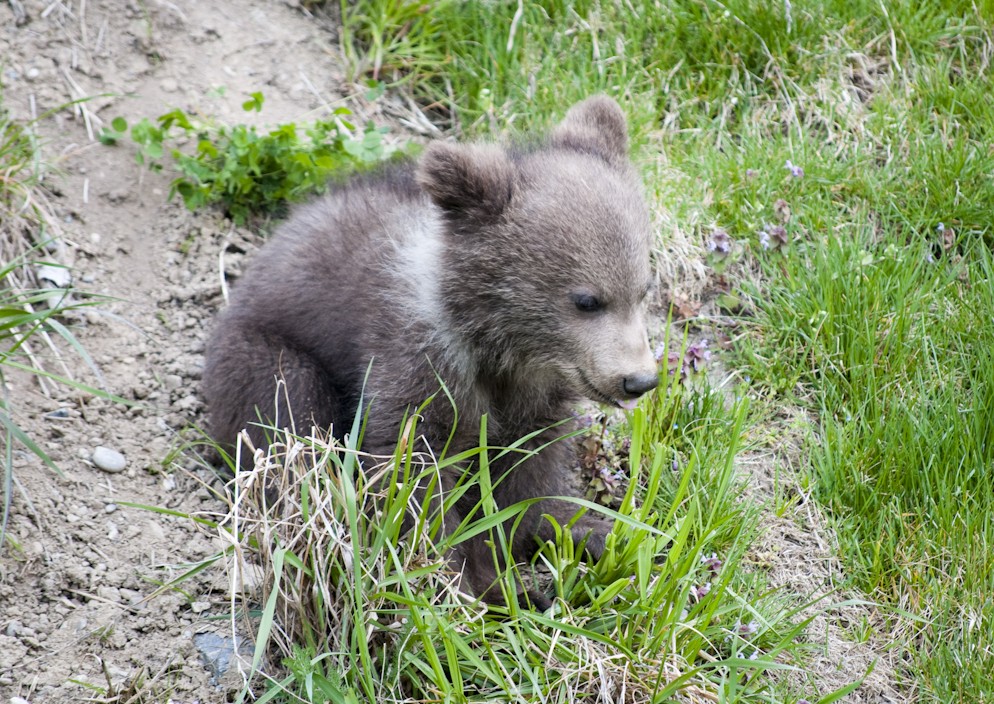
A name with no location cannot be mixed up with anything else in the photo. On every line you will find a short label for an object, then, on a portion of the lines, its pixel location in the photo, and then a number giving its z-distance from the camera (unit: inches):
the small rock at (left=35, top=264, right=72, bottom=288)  389.4
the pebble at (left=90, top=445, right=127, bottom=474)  346.6
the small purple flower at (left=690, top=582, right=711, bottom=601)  301.6
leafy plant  422.0
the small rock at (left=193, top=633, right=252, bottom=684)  288.4
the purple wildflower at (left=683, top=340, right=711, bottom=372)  365.4
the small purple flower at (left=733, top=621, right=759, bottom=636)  289.9
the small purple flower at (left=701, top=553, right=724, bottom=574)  305.4
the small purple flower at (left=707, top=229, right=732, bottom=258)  397.4
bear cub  299.4
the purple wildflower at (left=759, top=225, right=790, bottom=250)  401.1
